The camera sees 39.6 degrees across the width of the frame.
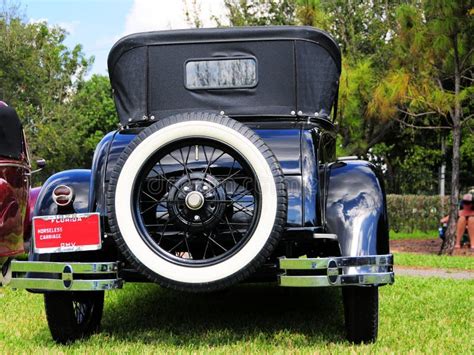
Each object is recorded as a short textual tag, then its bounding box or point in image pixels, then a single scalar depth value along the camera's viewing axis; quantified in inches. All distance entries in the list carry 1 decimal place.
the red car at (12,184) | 267.0
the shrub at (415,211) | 863.1
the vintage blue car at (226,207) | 145.4
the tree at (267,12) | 895.1
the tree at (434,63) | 491.5
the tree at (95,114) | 1517.0
